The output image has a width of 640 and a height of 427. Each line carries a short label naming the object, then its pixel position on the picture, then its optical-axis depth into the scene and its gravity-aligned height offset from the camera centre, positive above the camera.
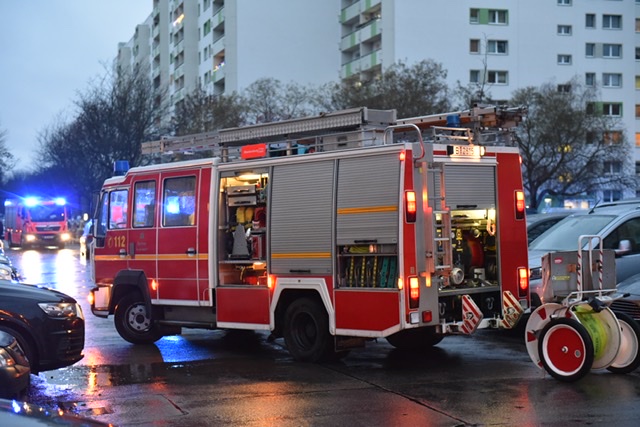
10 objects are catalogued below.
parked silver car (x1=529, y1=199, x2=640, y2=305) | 13.71 +0.38
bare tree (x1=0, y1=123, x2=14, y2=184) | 66.44 +8.20
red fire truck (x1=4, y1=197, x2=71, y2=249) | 53.19 +2.64
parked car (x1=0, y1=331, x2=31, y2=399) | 7.58 -0.90
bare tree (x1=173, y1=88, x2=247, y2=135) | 48.28 +8.37
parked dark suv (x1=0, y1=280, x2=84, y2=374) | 9.35 -0.63
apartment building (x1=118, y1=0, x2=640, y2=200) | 66.88 +17.66
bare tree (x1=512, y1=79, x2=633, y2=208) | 47.16 +6.46
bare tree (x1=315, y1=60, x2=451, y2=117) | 42.53 +8.42
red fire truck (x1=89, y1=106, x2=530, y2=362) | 10.23 +0.37
